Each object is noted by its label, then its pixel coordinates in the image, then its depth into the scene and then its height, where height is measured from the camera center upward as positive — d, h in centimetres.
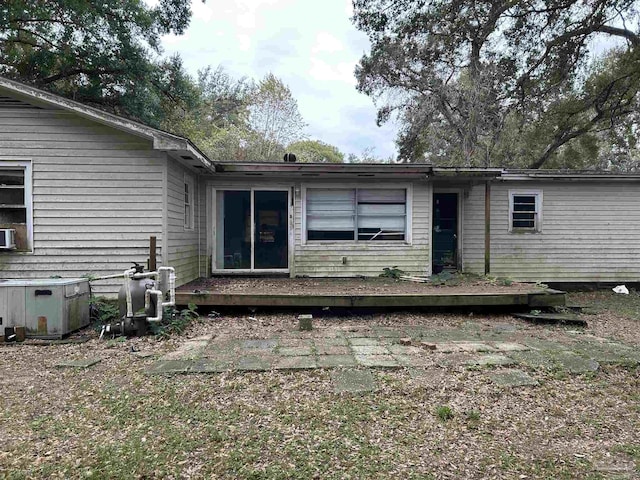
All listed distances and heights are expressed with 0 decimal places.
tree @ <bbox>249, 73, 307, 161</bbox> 2206 +639
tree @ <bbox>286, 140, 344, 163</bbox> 2369 +543
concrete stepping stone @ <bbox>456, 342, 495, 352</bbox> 457 -129
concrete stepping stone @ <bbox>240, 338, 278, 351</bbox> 471 -130
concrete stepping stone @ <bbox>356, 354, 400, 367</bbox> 408 -129
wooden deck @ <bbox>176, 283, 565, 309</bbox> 630 -100
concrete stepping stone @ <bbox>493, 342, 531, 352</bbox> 459 -129
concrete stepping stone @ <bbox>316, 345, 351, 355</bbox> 448 -129
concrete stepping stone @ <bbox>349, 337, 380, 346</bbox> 489 -130
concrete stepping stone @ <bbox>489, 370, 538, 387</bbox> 364 -132
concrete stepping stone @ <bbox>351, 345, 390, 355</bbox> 448 -129
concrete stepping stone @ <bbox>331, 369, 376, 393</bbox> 350 -131
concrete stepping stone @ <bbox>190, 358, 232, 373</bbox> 395 -130
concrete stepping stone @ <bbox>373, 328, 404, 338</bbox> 525 -130
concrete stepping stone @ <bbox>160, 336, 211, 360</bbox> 440 -131
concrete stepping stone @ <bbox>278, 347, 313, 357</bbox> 445 -129
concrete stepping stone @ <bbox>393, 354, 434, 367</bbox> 409 -129
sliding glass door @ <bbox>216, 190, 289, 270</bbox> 859 +12
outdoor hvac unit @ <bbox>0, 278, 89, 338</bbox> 512 -91
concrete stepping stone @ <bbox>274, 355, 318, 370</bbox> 399 -129
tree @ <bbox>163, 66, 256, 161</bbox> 1717 +694
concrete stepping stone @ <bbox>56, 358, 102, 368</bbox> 417 -133
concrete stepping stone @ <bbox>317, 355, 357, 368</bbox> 407 -129
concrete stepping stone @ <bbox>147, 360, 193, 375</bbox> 394 -131
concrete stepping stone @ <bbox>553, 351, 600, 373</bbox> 400 -131
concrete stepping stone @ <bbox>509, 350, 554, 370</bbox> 406 -129
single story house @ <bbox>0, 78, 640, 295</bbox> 639 +45
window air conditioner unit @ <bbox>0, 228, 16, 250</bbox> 622 -6
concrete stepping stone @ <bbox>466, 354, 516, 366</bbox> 411 -129
